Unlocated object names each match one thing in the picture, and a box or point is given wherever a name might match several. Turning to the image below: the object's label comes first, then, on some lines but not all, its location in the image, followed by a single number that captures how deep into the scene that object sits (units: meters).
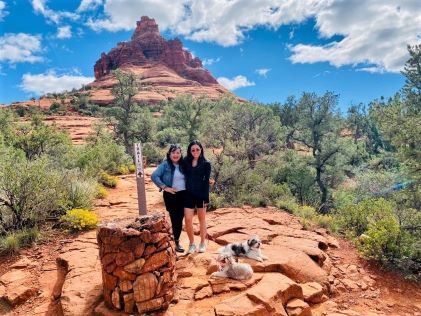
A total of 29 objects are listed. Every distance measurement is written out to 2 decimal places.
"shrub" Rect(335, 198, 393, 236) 9.02
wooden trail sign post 4.96
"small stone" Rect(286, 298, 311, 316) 4.39
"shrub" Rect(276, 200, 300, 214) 10.34
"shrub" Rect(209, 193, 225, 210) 9.91
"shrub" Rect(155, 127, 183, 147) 22.83
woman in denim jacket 5.33
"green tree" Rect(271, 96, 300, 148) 34.81
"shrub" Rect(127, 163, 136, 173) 16.46
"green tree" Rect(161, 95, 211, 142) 23.92
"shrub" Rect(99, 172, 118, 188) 12.07
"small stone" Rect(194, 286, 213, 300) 4.45
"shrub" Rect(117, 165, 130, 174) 15.43
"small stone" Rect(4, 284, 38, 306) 4.86
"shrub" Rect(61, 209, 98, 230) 7.14
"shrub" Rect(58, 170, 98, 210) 8.07
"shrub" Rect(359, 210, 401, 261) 7.12
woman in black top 5.28
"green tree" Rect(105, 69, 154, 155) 22.45
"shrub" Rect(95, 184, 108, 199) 10.03
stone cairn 4.10
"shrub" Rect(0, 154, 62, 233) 6.77
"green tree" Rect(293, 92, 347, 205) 19.31
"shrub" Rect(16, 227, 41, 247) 6.39
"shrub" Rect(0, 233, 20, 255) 6.12
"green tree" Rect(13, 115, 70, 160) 16.03
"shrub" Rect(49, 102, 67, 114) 48.48
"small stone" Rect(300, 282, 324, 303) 5.00
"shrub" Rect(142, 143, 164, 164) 20.14
